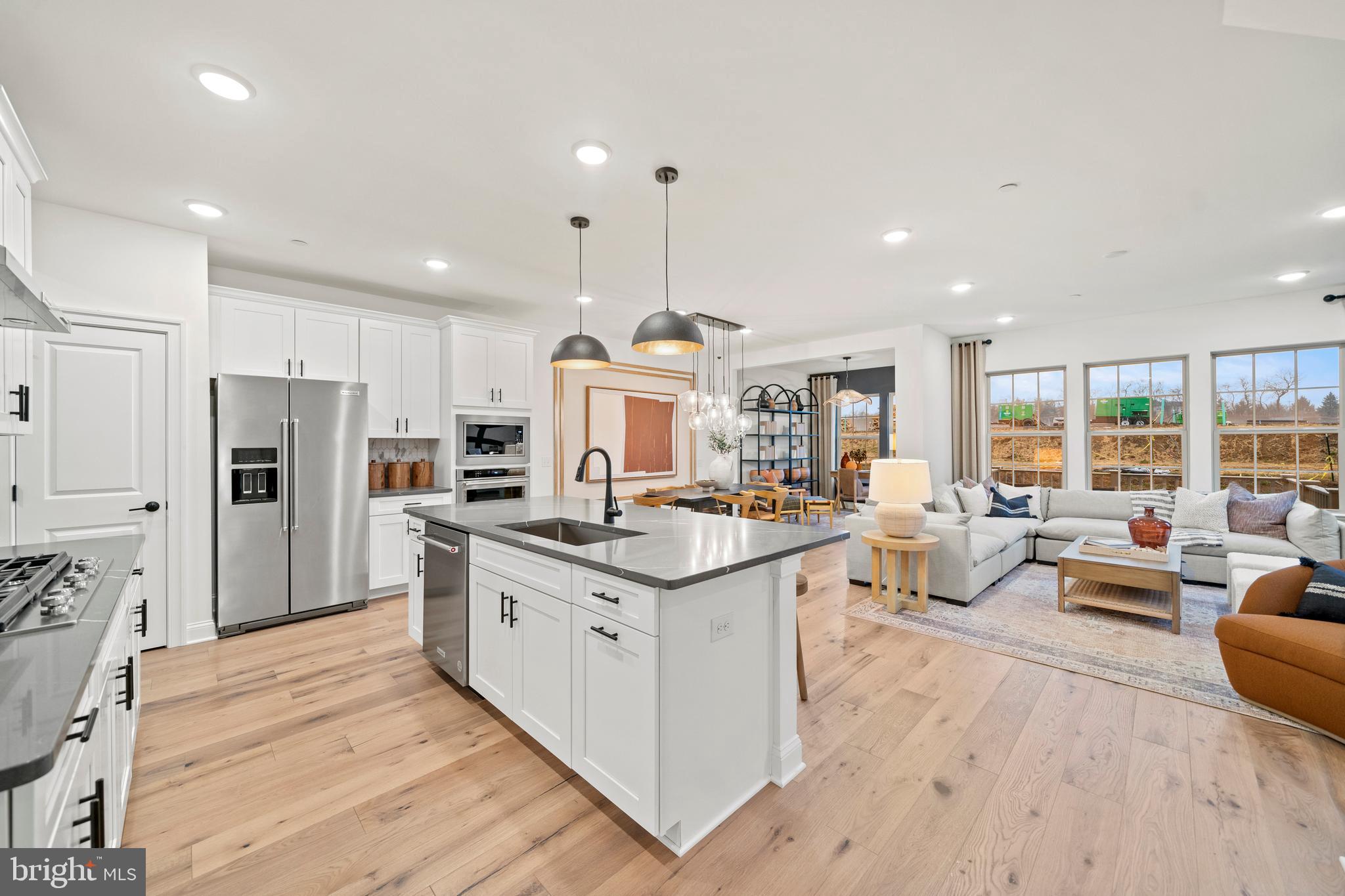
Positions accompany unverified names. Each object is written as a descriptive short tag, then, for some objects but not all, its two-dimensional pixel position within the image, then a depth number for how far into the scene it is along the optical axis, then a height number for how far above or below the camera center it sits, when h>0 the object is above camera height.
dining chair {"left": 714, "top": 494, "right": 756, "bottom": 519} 5.94 -0.58
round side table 3.93 -0.84
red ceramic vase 3.82 -0.59
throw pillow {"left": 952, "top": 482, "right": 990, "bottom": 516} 5.74 -0.56
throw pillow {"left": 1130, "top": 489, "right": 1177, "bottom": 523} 5.29 -0.54
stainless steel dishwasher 2.69 -0.78
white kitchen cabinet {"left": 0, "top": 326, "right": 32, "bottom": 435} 1.88 +0.26
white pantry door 2.94 +0.04
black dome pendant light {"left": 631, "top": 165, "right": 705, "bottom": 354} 2.59 +0.58
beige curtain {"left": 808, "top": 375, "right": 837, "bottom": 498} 10.30 +0.26
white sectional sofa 4.13 -0.79
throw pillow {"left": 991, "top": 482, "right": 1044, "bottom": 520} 5.81 -0.49
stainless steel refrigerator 3.56 -0.33
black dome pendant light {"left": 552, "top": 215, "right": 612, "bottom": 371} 3.05 +0.55
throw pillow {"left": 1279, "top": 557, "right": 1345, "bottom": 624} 2.40 -0.68
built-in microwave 4.92 +0.10
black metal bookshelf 9.10 +0.59
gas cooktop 1.37 -0.41
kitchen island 1.68 -0.74
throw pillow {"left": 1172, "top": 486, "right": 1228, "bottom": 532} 4.83 -0.58
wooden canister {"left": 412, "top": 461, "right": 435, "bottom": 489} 4.86 -0.21
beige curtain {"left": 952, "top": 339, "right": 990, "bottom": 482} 6.78 +0.45
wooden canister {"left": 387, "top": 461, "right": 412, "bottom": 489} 4.73 -0.21
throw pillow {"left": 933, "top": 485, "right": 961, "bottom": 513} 5.65 -0.55
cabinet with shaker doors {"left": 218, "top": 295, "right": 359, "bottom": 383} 3.78 +0.82
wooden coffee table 3.54 -0.91
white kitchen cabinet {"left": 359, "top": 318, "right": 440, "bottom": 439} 4.48 +0.64
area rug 2.86 -1.21
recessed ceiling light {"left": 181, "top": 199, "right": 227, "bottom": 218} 3.03 +1.39
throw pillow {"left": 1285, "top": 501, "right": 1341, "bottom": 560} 4.07 -0.66
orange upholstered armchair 2.23 -0.91
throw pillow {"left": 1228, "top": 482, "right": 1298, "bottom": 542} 4.52 -0.57
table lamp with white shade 3.81 -0.32
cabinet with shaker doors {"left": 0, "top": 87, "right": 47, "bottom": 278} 1.93 +1.05
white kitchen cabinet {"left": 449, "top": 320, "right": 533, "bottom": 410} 4.81 +0.79
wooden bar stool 2.67 -1.01
